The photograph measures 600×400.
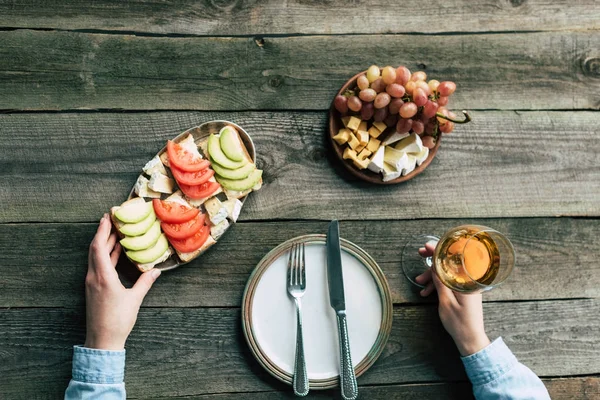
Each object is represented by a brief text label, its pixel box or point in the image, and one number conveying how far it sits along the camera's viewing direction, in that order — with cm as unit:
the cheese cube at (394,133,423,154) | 141
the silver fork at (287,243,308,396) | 141
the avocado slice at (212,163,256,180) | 138
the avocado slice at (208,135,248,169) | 138
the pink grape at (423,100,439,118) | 133
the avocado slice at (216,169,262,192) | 139
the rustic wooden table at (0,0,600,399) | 147
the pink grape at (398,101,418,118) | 133
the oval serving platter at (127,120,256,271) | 142
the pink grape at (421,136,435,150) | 143
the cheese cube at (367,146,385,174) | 142
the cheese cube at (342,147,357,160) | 143
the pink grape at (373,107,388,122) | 138
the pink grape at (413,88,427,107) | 132
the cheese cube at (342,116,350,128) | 144
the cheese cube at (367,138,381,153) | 144
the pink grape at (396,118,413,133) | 137
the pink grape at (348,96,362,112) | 139
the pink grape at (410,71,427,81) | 139
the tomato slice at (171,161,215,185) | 135
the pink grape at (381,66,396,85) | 135
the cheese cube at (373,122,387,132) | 143
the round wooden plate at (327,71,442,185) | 145
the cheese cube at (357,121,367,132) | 143
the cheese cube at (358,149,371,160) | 143
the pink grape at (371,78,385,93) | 138
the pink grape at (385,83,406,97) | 134
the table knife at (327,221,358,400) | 141
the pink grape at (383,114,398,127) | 141
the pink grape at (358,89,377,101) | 137
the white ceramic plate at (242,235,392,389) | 143
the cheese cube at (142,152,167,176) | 139
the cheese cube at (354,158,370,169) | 143
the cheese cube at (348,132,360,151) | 142
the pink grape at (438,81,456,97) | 137
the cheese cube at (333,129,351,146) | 142
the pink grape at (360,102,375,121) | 139
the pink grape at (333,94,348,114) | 141
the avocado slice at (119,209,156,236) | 134
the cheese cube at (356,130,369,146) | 142
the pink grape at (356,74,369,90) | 139
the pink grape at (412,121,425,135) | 138
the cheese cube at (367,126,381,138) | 143
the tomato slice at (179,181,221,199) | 137
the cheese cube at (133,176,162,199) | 139
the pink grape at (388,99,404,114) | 136
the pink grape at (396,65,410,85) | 136
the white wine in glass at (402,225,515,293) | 124
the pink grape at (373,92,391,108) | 136
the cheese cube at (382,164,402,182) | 144
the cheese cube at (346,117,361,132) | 142
